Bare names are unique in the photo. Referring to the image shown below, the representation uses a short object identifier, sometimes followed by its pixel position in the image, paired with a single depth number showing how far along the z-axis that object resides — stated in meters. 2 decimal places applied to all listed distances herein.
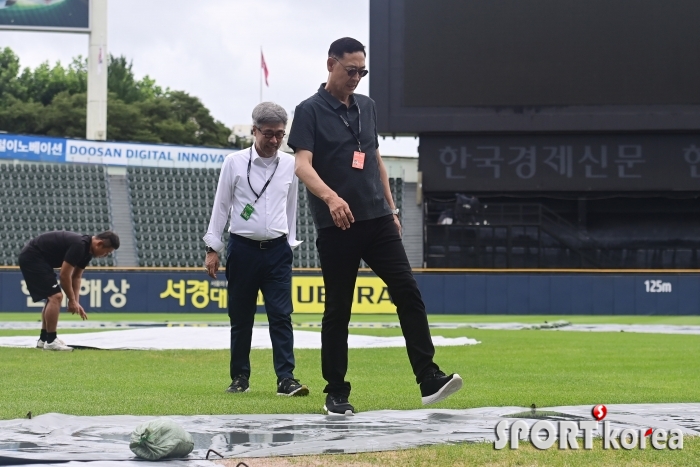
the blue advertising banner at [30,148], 33.91
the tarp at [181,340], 11.98
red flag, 44.59
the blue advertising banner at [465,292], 26.38
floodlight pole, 32.41
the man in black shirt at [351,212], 5.85
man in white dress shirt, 7.25
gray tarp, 4.38
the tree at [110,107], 72.25
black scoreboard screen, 24.42
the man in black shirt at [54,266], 11.45
